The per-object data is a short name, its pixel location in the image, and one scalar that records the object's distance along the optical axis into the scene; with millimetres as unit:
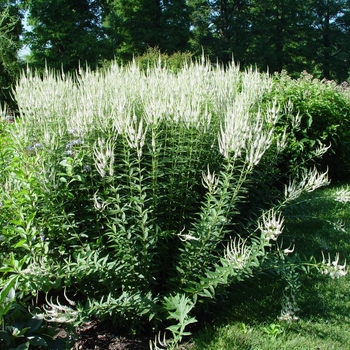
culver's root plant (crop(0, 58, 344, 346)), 2516
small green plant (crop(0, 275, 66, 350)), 2029
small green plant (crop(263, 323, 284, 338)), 2793
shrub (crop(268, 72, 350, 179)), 6477
